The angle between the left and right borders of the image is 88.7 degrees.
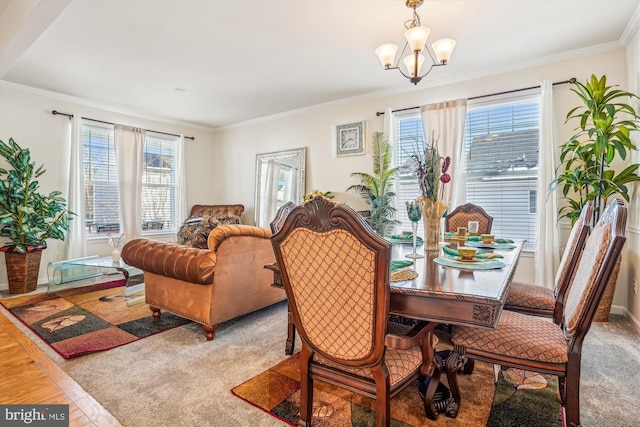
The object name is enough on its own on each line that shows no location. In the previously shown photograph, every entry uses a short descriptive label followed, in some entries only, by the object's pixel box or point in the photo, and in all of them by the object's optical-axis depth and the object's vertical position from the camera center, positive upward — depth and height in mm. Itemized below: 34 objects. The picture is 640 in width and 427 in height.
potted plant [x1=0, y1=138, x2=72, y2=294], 3748 -79
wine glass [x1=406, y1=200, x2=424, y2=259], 1911 -2
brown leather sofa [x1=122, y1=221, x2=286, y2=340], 2447 -492
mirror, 5262 +524
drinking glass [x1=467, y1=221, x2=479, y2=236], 2703 -126
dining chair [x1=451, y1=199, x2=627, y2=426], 1159 -535
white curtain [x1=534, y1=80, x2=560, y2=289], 3314 +93
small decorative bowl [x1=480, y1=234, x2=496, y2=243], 2474 -193
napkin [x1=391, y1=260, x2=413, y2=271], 1566 -257
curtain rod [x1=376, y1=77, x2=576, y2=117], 3244 +1330
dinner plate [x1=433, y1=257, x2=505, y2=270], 1551 -251
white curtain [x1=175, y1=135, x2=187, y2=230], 5844 +489
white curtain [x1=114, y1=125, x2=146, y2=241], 5031 +562
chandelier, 2248 +1199
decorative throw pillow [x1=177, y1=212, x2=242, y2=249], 2846 -180
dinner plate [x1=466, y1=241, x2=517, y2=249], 2322 -234
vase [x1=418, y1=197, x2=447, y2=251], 2098 -54
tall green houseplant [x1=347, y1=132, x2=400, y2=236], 4141 +334
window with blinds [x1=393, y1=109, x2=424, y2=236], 4277 +750
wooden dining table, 1134 -316
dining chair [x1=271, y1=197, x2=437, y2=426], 1104 -344
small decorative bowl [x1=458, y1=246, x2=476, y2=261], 1687 -213
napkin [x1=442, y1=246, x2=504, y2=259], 1819 -238
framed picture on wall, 4617 +1055
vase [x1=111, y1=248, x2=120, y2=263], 3645 -496
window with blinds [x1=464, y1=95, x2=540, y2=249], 3557 +582
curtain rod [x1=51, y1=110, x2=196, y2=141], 4363 +1326
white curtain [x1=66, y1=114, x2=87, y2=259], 4488 +254
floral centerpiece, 2045 +128
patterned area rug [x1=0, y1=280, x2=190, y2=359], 2465 -972
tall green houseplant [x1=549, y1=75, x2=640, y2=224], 2688 +528
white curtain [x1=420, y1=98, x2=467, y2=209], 3820 +932
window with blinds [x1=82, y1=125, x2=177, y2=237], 4766 +472
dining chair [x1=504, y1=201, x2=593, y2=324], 1869 -512
